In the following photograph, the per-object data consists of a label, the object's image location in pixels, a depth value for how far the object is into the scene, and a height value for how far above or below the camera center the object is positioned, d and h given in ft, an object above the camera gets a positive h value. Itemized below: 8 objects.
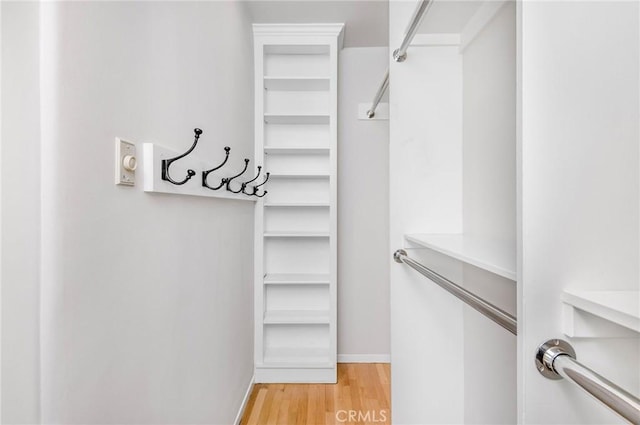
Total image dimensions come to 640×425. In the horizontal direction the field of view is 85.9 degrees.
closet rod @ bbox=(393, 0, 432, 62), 3.07 +1.86
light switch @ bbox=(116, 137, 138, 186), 2.53 +0.38
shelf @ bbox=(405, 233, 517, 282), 2.26 -0.29
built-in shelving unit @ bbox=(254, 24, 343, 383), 7.38 +0.19
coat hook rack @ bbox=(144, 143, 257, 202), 2.95 +0.37
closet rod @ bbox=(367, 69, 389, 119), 5.87 +2.26
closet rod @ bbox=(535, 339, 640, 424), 1.21 -0.66
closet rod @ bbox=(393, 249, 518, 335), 2.06 -0.62
